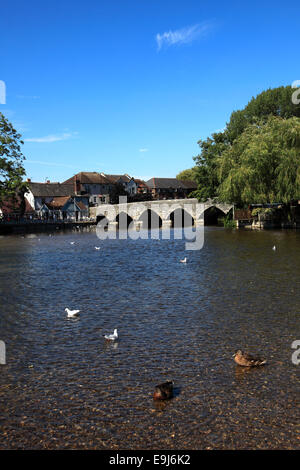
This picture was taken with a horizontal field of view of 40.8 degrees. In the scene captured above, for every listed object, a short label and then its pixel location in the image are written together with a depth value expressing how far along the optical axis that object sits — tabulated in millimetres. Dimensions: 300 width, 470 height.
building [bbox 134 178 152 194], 121500
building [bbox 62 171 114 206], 108062
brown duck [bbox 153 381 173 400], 8000
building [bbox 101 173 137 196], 116938
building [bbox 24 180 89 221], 97438
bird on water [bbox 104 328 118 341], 11188
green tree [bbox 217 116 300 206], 42562
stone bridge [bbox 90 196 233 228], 74562
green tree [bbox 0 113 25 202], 48250
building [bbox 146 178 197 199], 123438
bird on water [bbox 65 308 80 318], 13812
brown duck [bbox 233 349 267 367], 9328
